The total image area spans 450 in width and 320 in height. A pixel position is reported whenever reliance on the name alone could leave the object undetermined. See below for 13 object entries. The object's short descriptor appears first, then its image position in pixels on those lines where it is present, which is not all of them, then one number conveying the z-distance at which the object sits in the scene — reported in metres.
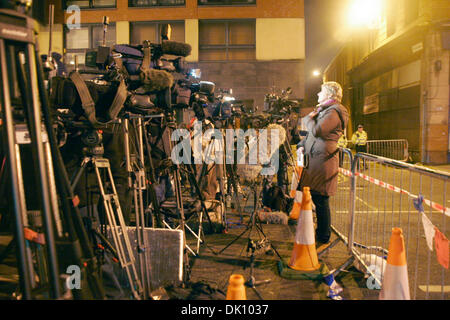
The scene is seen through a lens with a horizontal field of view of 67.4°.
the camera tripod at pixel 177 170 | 3.61
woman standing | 4.29
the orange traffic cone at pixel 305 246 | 3.65
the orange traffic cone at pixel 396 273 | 2.57
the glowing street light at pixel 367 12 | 21.00
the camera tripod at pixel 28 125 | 1.58
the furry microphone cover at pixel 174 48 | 3.45
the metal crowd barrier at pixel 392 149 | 16.45
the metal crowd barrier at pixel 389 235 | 3.25
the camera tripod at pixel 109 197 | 2.78
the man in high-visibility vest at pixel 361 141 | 13.77
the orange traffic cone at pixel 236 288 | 2.19
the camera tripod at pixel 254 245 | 3.42
